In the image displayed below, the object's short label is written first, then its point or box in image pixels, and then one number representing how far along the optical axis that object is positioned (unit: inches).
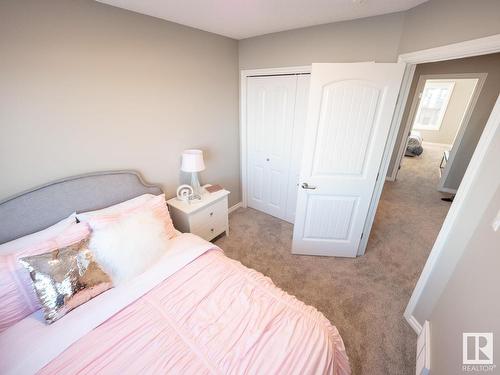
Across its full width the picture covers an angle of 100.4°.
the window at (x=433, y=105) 262.5
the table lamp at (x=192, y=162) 84.0
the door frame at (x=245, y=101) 91.2
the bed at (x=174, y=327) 37.0
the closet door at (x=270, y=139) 99.8
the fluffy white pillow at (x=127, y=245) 51.8
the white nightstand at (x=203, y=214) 84.4
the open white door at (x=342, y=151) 67.7
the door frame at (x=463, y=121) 137.0
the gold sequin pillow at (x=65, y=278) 42.4
